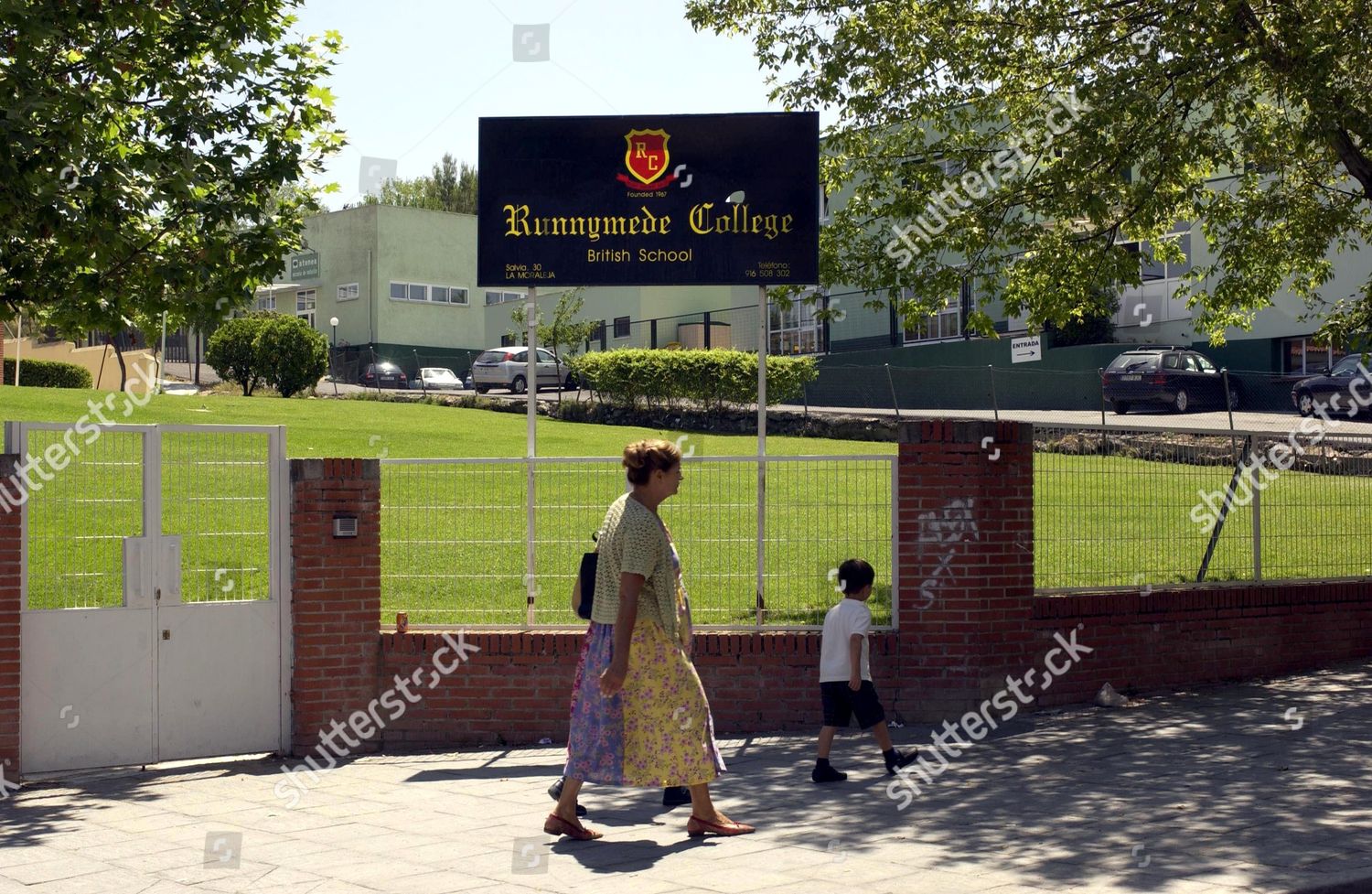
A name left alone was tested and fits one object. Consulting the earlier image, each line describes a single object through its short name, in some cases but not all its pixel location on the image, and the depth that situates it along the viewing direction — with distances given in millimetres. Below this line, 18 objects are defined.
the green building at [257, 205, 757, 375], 54906
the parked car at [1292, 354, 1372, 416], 25203
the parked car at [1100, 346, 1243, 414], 26500
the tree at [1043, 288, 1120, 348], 34125
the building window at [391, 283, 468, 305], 55938
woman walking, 6344
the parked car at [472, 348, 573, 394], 40250
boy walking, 7684
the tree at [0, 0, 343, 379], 9984
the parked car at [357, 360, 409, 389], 44531
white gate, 8414
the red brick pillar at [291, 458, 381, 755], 9016
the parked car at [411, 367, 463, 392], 44375
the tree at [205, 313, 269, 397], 32500
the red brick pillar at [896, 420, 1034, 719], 9367
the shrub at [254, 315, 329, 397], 32406
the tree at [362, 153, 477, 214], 88250
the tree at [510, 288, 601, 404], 42125
